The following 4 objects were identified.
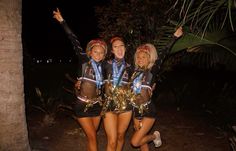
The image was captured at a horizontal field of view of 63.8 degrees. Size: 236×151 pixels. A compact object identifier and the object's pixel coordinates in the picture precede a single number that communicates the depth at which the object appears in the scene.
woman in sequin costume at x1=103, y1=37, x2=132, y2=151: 2.31
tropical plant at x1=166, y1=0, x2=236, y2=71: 2.51
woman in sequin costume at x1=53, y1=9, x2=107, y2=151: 2.29
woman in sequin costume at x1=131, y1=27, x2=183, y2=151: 2.33
